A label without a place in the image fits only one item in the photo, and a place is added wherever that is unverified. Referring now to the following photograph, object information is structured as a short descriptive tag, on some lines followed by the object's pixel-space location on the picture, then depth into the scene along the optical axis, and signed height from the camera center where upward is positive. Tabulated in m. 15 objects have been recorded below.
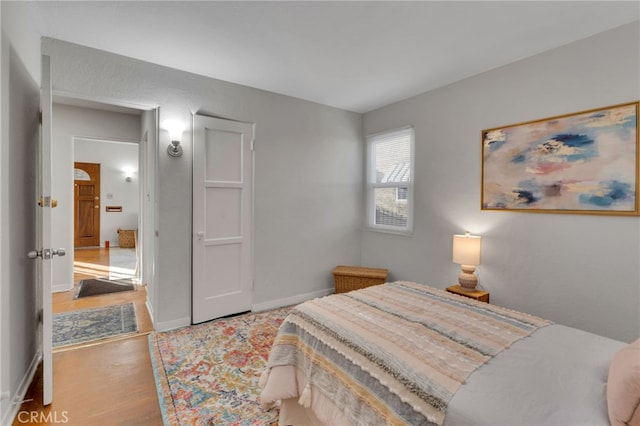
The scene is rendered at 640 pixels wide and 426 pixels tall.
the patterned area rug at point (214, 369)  1.80 -1.27
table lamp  2.77 -0.45
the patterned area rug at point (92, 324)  2.74 -1.24
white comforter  0.94 -0.65
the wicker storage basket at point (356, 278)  3.65 -0.88
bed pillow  0.85 -0.57
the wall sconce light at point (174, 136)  2.87 +0.72
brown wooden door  7.52 +0.05
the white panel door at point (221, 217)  3.03 -0.10
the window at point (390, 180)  3.73 +0.41
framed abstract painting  2.09 +0.40
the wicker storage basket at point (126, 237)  7.75 -0.82
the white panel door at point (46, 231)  1.77 -0.15
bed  0.97 -0.65
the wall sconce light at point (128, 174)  8.12 +0.94
